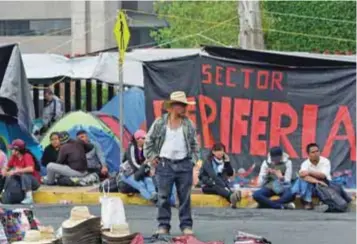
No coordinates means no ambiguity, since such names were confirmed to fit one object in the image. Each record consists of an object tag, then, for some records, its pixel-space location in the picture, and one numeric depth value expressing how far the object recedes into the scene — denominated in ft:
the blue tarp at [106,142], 60.59
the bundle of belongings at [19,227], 27.63
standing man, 35.53
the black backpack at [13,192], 50.17
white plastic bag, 28.81
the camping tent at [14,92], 53.21
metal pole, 50.72
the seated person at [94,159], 56.65
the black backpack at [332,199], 47.14
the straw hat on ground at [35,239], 26.71
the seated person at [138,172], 49.47
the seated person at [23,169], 50.70
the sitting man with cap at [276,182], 48.24
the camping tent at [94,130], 60.85
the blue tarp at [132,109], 63.82
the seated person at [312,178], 47.65
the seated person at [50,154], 56.39
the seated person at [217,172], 49.19
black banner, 52.54
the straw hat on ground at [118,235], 26.99
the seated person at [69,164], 54.54
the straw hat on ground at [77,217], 27.58
